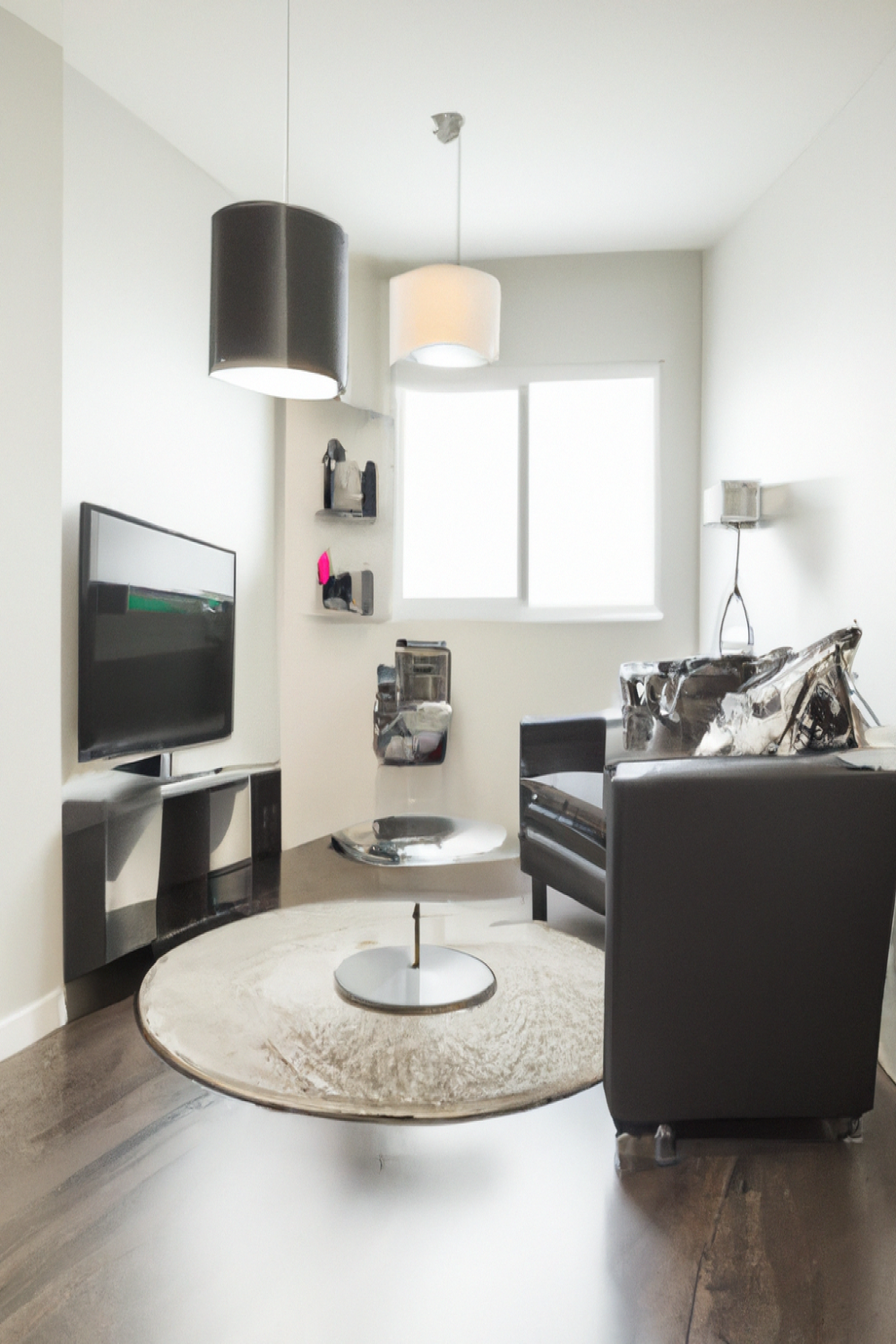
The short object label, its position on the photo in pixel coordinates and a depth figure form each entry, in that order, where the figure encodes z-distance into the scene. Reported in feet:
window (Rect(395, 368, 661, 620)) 14.62
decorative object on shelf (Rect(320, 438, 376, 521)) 13.71
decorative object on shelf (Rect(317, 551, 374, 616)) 13.69
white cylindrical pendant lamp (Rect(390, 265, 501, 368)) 10.02
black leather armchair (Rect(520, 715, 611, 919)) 8.40
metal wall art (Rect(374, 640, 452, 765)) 12.86
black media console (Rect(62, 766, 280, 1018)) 7.91
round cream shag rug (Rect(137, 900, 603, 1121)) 6.28
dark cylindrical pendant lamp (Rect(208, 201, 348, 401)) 6.79
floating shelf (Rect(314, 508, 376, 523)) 13.74
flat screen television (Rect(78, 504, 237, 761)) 8.38
